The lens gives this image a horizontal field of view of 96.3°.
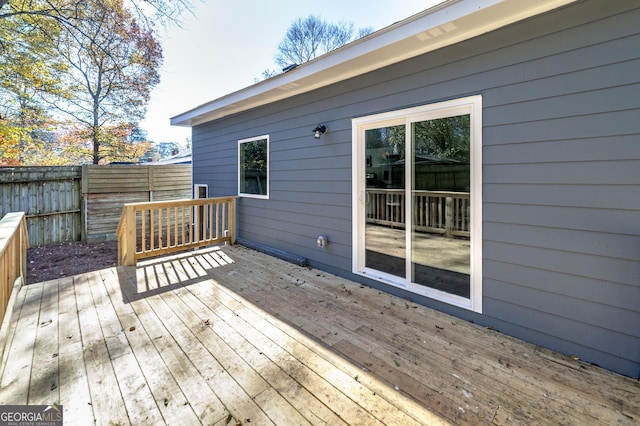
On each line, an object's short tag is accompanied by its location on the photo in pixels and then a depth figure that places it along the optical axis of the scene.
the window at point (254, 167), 5.07
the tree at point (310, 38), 12.37
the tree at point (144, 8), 5.58
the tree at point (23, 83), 7.35
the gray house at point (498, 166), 1.93
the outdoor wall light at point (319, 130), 3.89
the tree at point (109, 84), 9.84
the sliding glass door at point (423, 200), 2.59
